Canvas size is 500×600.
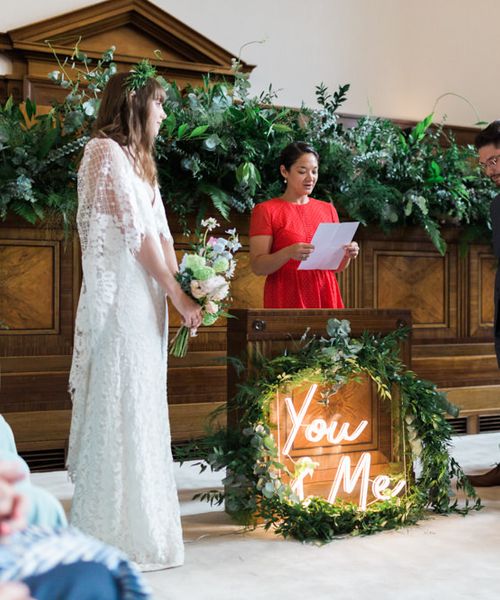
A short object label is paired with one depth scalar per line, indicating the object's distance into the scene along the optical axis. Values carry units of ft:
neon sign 9.71
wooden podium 9.78
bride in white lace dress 7.96
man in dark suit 11.14
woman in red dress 11.48
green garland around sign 9.34
